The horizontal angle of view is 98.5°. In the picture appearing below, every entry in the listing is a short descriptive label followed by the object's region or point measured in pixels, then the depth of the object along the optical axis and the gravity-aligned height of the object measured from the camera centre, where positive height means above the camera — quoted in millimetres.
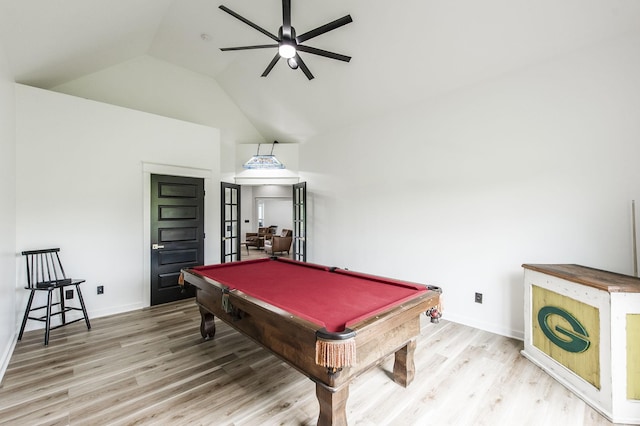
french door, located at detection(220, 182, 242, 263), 5141 -179
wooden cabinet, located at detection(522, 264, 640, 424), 1810 -883
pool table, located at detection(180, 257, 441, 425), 1414 -597
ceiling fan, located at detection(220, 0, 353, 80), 2181 +1486
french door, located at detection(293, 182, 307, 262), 5297 -146
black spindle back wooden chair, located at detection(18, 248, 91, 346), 2945 -772
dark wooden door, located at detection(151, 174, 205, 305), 4090 -278
